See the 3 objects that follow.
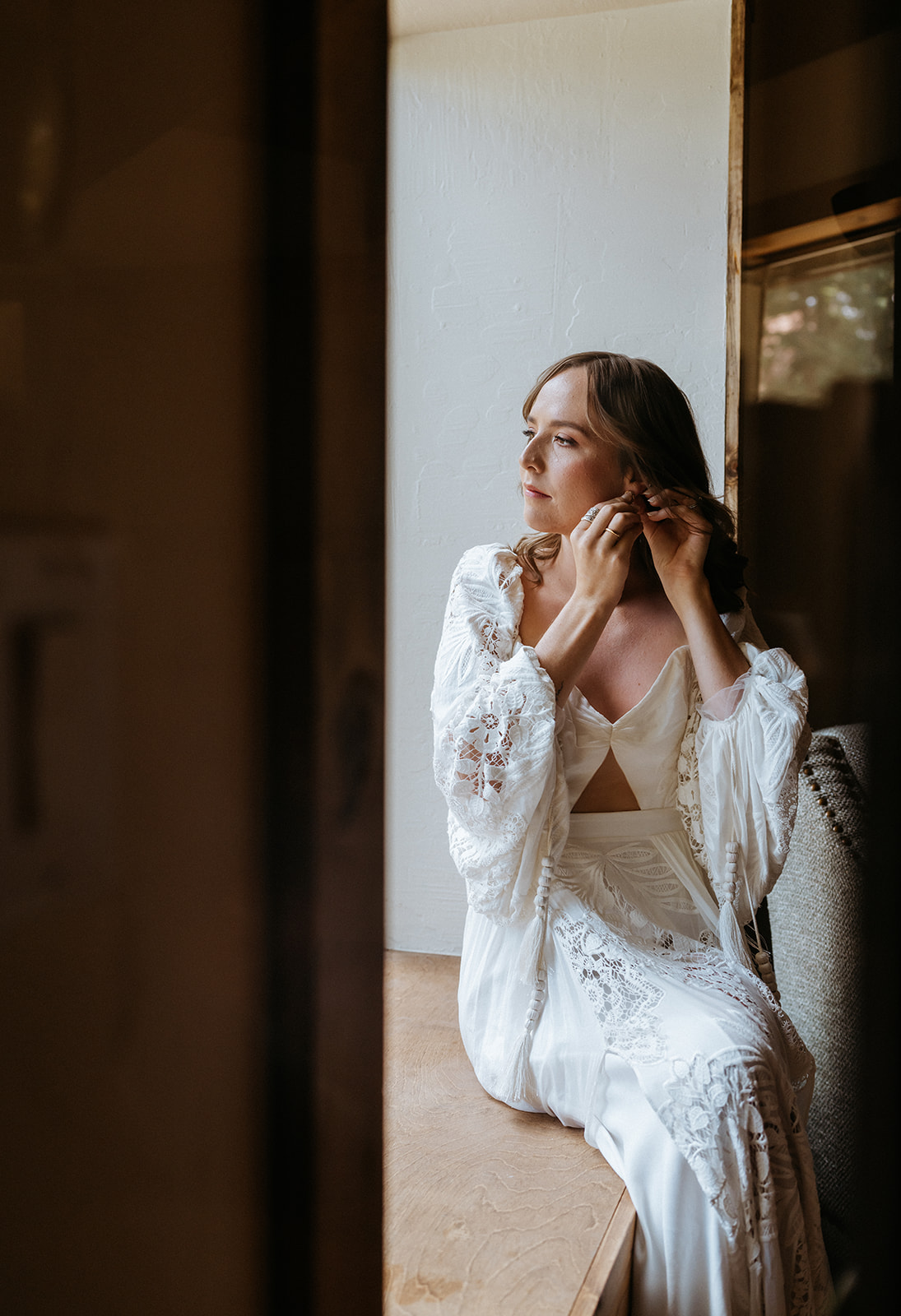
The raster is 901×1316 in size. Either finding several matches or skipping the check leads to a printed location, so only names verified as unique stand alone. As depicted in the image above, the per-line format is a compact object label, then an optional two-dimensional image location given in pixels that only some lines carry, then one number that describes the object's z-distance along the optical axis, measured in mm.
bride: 1007
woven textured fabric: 1298
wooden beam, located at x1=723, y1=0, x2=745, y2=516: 1626
